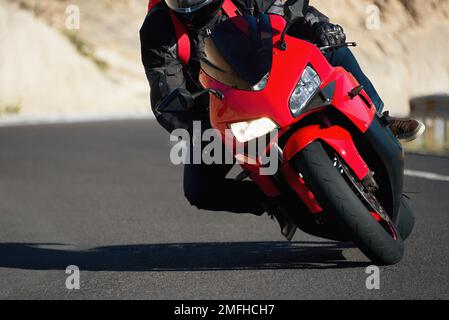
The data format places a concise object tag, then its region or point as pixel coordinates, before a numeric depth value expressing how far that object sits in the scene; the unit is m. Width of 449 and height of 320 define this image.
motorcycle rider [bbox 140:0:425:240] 13.41
